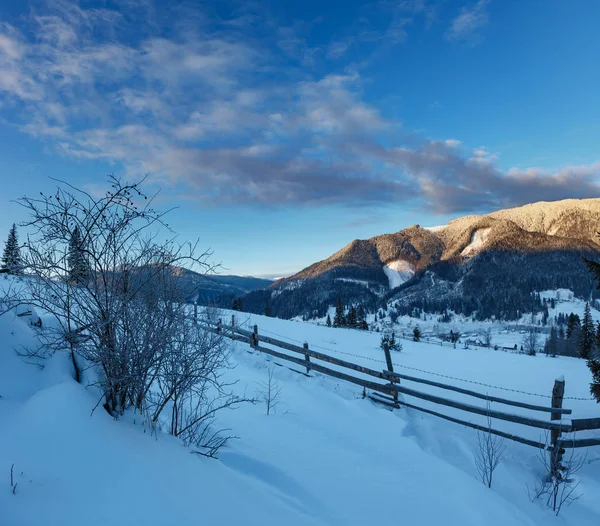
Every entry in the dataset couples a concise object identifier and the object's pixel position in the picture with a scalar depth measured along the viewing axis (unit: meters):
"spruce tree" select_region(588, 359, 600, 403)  8.00
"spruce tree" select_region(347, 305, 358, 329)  50.34
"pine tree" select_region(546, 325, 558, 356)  60.24
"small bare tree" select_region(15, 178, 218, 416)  3.51
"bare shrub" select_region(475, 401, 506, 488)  5.16
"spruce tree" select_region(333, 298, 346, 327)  50.41
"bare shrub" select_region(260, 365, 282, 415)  7.03
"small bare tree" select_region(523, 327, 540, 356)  79.89
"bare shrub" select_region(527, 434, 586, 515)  4.82
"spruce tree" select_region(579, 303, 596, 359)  37.67
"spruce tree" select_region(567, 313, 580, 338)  59.56
